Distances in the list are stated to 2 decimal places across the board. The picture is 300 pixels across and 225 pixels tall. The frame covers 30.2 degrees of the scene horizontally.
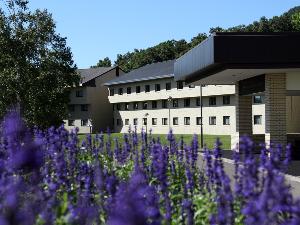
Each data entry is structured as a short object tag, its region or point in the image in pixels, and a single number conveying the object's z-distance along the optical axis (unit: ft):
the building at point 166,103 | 199.72
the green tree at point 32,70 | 121.19
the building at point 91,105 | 257.96
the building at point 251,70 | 59.72
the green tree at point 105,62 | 372.79
